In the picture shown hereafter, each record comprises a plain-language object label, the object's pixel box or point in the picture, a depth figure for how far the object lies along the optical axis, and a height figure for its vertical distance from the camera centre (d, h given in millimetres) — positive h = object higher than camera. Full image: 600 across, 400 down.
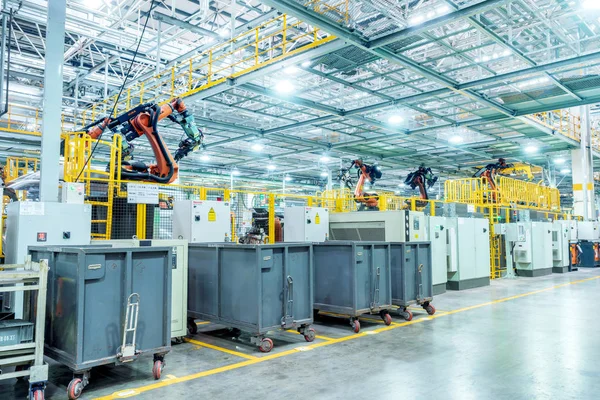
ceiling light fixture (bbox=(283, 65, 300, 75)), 11352 +4248
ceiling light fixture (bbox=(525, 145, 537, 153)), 20031 +3556
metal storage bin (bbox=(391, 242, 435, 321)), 7691 -942
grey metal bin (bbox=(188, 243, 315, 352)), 5672 -868
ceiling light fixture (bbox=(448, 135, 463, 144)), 17672 +3586
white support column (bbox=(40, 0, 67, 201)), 5926 +1654
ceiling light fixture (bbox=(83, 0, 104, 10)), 10710 +5655
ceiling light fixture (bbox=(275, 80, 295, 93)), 11938 +3890
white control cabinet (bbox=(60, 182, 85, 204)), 6441 +500
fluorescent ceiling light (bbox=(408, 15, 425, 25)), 8625 +4276
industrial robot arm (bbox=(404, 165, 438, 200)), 16141 +1698
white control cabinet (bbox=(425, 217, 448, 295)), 10750 -659
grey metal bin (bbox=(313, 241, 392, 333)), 6910 -877
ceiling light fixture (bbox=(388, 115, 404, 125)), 14742 +3674
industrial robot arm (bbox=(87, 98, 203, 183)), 8594 +1897
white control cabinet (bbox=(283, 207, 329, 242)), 9836 +35
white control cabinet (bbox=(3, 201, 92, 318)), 5578 -25
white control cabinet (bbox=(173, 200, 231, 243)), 7875 +89
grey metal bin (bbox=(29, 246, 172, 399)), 4113 -816
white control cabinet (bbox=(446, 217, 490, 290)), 11625 -772
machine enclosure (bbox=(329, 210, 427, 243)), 9719 -14
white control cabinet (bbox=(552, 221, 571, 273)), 16998 -877
